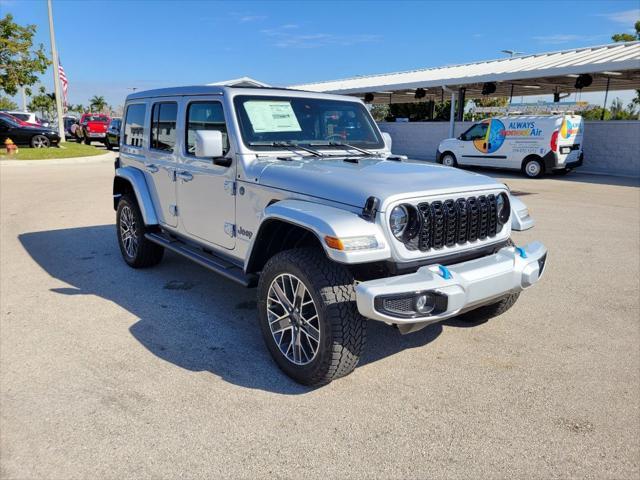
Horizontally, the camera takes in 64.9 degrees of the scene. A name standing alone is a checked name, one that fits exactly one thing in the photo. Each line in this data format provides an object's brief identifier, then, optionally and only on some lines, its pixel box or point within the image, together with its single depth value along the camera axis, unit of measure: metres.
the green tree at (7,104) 65.23
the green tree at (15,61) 22.22
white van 15.62
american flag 26.45
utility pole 24.89
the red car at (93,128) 29.84
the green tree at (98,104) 95.75
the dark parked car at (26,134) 22.58
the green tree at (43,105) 63.12
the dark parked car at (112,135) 24.42
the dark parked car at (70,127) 31.62
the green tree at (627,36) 33.65
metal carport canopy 17.64
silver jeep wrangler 3.01
